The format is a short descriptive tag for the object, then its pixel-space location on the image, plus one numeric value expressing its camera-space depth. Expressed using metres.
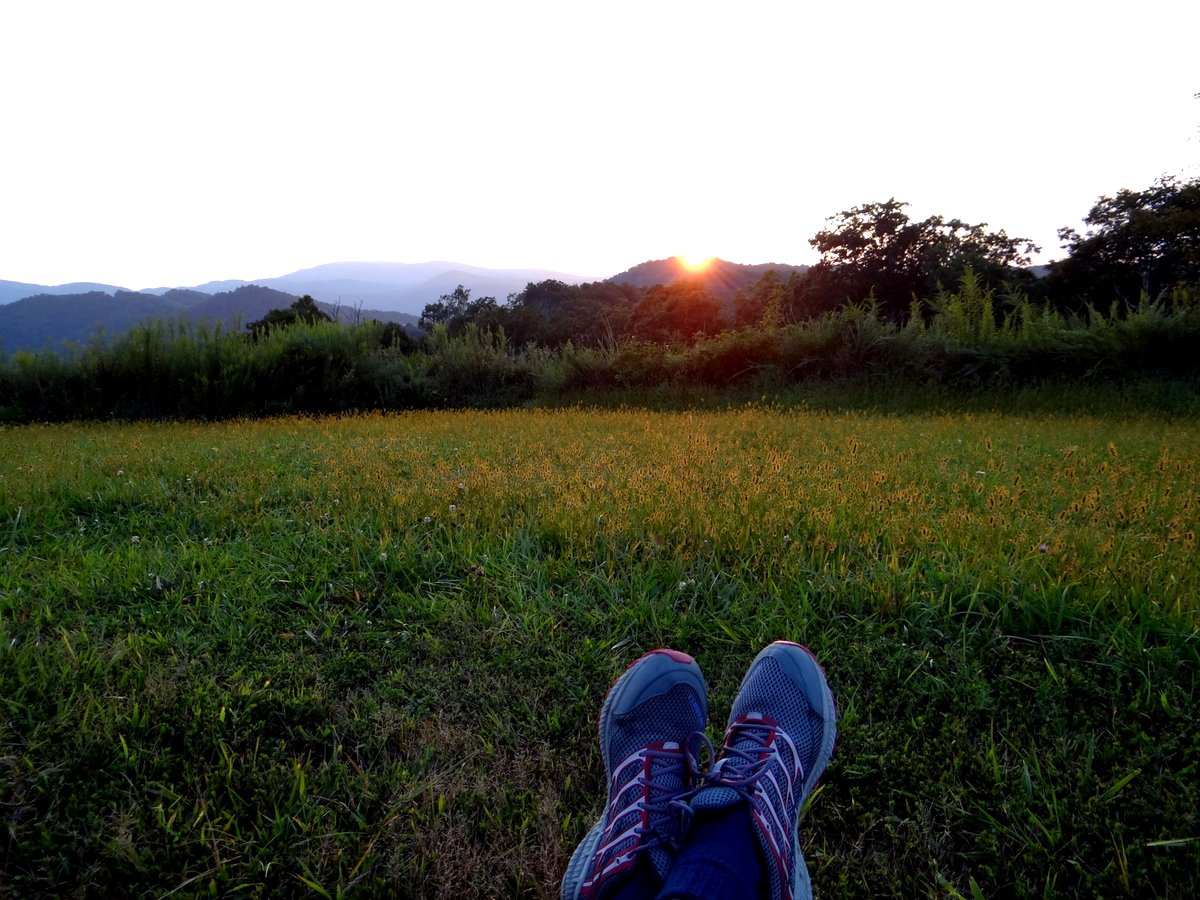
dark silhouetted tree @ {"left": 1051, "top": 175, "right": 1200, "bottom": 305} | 21.66
